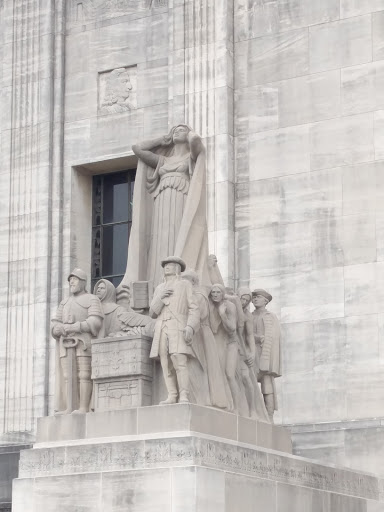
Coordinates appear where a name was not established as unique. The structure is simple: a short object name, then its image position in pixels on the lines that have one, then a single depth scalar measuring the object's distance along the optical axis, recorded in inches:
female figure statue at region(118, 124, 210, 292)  893.8
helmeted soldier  874.1
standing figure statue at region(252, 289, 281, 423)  948.6
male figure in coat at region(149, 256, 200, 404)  839.1
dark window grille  1203.9
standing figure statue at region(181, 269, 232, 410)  855.7
